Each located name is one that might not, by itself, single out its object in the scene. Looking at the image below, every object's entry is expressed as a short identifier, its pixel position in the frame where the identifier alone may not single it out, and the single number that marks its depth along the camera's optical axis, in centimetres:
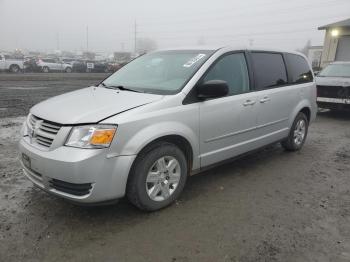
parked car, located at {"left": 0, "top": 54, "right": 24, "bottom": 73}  2973
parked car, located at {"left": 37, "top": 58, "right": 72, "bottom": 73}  3414
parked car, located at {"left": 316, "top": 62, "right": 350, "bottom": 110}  973
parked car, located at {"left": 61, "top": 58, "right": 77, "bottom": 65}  3842
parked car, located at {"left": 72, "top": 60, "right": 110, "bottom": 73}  3775
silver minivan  331
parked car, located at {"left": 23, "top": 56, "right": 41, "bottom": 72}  3290
